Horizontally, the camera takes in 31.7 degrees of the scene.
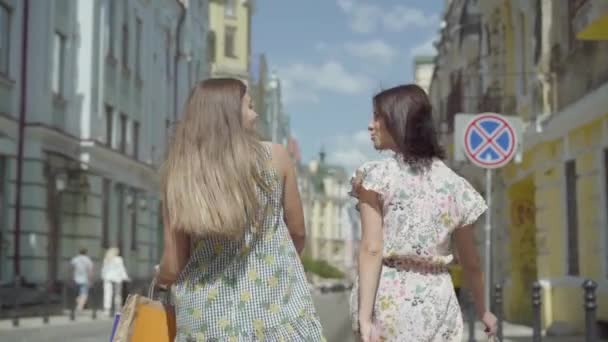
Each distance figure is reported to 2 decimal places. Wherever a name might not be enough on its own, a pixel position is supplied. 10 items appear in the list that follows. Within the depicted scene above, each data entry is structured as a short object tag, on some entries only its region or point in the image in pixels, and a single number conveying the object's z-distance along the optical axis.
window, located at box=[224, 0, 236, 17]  64.69
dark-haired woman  4.23
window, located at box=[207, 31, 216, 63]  57.00
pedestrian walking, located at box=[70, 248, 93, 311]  25.97
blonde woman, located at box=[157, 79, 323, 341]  3.60
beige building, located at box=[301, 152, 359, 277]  154.88
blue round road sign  13.33
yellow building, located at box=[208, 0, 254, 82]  62.81
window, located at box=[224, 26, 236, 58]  63.43
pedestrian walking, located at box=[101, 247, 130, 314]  27.20
